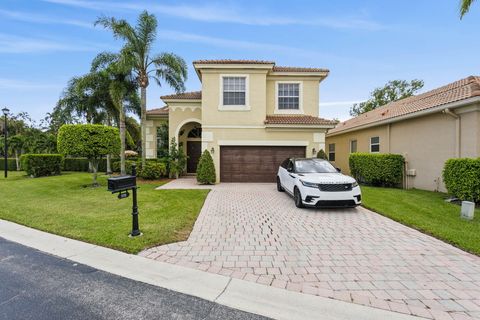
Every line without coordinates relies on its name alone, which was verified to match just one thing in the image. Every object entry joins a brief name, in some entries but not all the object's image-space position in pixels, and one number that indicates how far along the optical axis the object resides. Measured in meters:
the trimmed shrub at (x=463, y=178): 7.05
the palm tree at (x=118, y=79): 13.64
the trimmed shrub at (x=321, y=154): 12.51
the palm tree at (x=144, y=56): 12.80
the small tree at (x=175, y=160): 14.38
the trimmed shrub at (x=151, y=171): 13.62
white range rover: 6.80
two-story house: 12.94
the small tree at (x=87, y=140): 10.48
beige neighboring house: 8.68
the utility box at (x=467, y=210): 5.84
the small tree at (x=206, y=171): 12.14
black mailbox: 4.39
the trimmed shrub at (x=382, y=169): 11.28
